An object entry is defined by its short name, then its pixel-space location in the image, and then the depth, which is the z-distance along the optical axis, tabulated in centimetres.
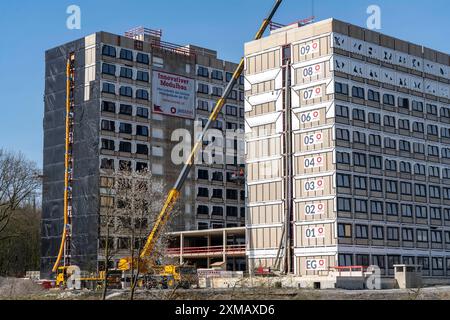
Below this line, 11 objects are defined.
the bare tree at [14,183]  11375
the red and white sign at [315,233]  9900
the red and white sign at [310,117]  10160
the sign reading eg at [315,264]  9781
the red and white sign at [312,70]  10152
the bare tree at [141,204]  7412
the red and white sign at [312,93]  10131
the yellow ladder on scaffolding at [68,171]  12400
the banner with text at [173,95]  13175
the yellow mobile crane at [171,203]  9362
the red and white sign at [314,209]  9969
